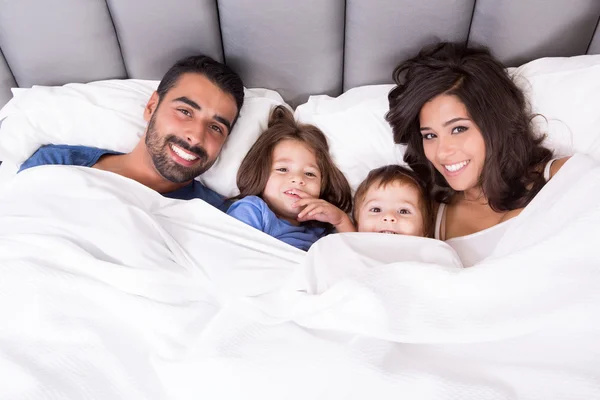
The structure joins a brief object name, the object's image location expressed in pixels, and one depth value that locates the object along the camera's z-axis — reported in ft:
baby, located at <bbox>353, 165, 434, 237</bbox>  3.96
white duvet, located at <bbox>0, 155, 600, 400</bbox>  2.81
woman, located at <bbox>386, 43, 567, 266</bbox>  3.81
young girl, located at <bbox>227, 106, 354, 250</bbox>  4.13
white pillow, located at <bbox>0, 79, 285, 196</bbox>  4.51
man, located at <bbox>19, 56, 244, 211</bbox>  4.17
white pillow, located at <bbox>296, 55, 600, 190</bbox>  3.86
